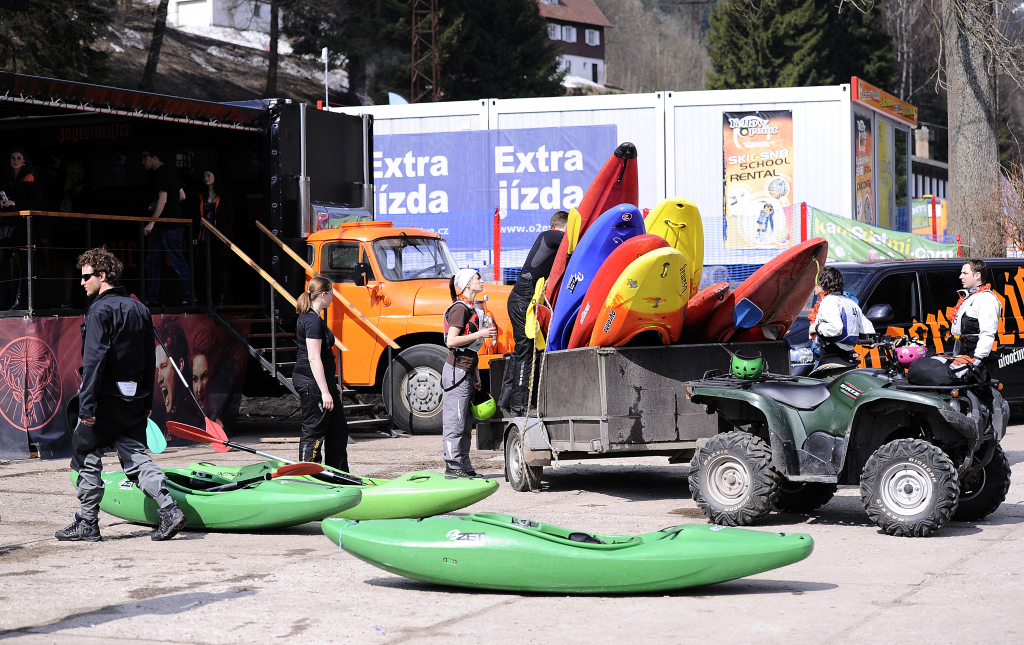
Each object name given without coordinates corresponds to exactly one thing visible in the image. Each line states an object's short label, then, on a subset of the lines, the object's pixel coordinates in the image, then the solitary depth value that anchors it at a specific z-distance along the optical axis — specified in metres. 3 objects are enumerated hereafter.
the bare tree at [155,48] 45.22
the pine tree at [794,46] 58.22
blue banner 24.88
